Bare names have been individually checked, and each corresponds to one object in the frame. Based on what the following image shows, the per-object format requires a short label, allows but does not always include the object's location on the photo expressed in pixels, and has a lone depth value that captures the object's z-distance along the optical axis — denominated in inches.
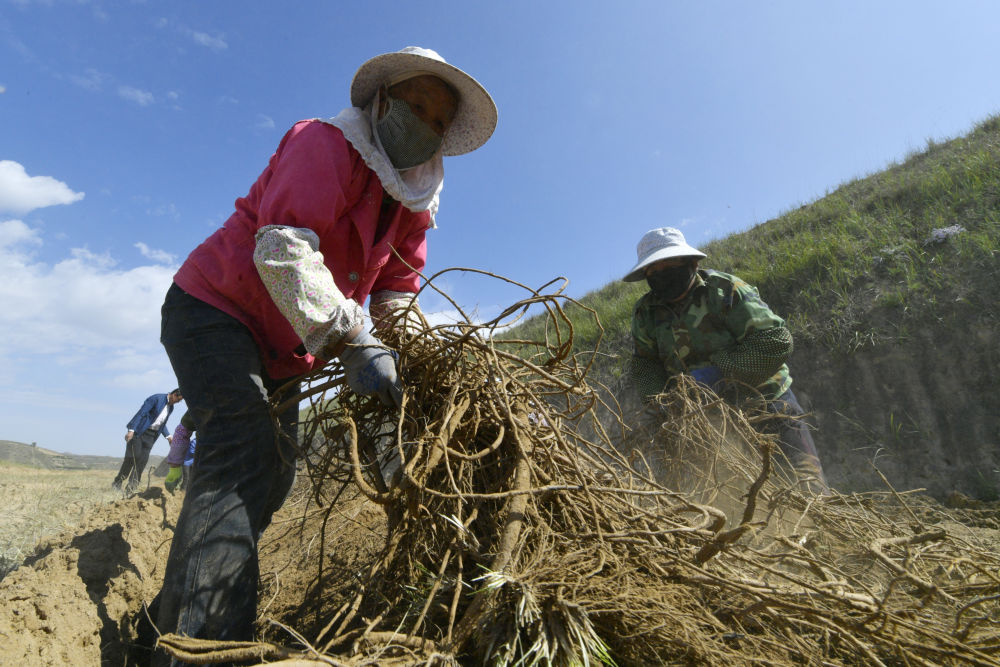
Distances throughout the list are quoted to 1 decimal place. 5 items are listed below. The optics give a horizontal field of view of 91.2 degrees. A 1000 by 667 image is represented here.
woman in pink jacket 45.9
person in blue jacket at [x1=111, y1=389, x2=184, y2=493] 281.9
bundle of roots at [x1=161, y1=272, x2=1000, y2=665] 37.2
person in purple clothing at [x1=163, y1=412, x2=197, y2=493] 229.8
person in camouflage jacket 106.1
